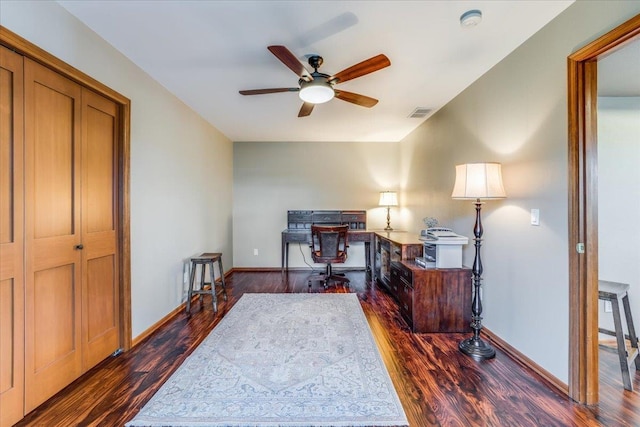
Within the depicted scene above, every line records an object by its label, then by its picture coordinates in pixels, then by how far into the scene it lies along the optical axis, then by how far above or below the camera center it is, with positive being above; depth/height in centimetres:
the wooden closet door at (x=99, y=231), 200 -13
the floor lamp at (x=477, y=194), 216 +14
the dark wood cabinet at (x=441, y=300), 264 -84
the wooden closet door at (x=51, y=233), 161 -12
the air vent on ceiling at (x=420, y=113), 351 +133
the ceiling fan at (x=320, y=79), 195 +108
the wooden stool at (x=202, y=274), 314 -72
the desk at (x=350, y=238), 454 -42
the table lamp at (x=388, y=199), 488 +24
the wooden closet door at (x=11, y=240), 146 -14
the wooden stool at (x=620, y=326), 180 -77
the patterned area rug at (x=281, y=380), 154 -114
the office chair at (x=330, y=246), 410 -52
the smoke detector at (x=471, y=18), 175 +126
